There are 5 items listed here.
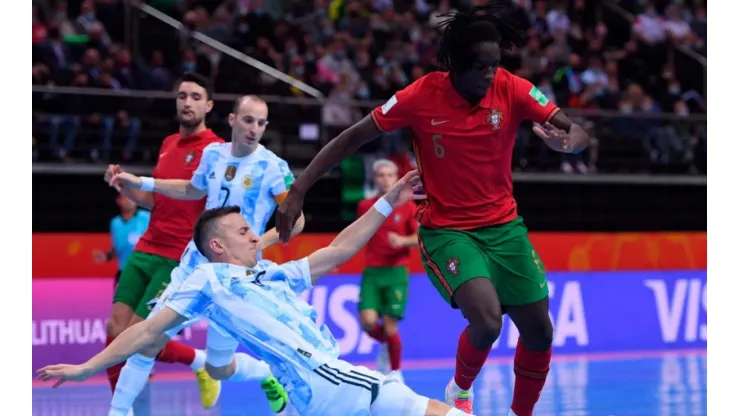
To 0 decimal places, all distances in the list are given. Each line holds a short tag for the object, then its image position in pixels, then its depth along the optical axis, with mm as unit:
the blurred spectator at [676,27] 20158
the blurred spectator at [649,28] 20219
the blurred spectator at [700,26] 20266
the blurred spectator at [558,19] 19406
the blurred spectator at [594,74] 18514
